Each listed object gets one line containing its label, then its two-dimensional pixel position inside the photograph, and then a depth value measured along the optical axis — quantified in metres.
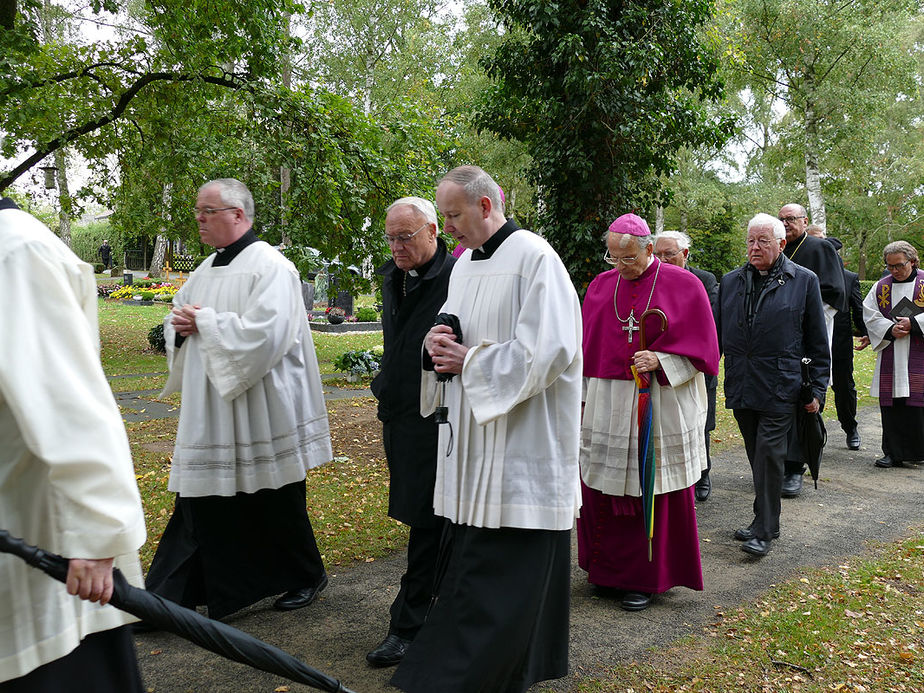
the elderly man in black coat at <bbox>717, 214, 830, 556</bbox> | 5.46
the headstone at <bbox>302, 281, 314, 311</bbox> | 23.34
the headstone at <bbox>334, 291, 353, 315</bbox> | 22.45
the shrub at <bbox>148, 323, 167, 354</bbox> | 16.53
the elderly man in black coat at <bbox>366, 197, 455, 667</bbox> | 3.93
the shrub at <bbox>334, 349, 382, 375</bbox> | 13.10
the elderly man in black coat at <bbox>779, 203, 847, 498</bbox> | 7.27
